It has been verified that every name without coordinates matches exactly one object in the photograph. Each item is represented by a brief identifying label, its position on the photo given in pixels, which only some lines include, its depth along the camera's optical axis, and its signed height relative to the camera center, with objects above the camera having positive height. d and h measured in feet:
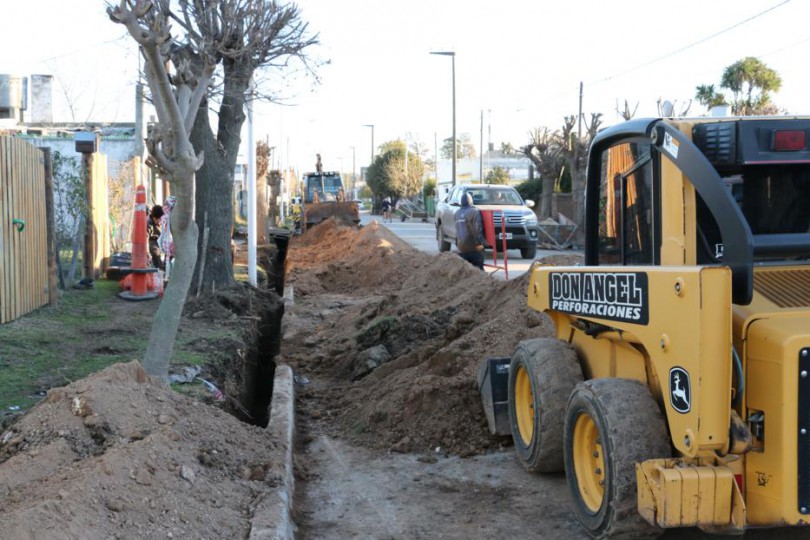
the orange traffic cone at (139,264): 44.45 -2.07
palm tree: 109.81 +17.62
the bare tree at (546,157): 121.39 +8.73
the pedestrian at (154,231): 53.62 -0.44
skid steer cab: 12.30 -1.79
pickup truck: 71.77 +0.58
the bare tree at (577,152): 103.77 +8.60
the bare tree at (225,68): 30.22 +6.38
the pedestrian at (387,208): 181.32 +2.77
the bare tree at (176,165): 21.34 +1.49
